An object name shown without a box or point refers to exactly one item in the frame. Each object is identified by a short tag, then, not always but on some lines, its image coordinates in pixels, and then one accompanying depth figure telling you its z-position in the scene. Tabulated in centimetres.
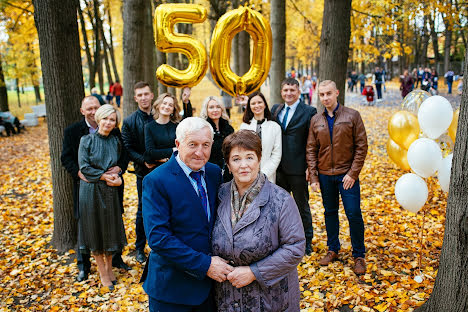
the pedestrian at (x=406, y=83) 1844
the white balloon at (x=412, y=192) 407
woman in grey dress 413
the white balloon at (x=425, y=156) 389
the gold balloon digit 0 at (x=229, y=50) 357
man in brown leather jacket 415
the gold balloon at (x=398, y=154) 486
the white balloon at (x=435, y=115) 380
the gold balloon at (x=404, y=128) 441
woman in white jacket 431
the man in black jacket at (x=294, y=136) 446
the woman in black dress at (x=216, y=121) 440
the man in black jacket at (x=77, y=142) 434
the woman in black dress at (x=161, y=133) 446
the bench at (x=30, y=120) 1844
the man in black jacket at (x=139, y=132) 472
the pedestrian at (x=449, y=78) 2089
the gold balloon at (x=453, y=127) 410
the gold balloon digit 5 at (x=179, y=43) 358
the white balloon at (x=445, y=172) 376
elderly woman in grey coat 229
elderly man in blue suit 228
